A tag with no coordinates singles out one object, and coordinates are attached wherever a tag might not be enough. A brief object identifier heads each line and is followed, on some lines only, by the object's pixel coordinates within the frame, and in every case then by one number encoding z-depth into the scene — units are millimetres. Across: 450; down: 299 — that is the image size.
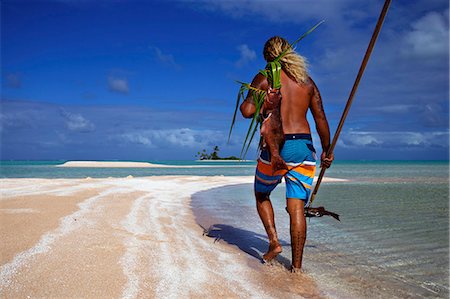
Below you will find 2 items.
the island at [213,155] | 126931
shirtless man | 3740
